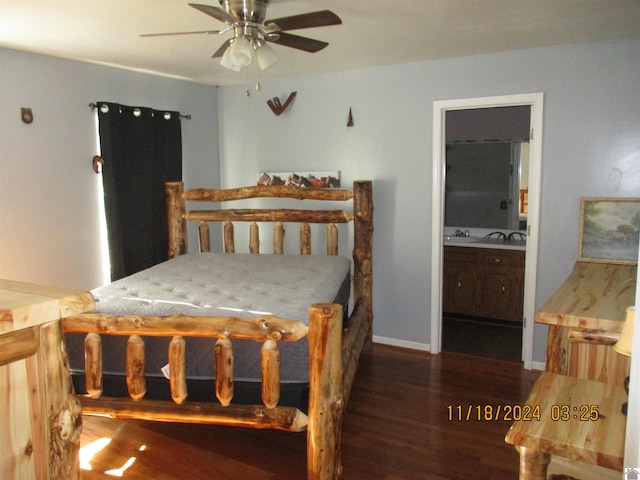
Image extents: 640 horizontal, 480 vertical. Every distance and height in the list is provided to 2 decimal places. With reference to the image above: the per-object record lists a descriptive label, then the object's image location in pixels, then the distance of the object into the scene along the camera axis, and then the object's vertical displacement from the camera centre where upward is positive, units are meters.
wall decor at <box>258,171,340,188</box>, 4.25 +0.05
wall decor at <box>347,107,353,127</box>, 4.11 +0.55
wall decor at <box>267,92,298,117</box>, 4.34 +0.73
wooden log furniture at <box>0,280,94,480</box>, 0.89 -0.37
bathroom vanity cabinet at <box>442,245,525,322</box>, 4.50 -0.94
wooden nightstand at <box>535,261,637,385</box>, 1.94 -0.58
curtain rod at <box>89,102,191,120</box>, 3.66 +0.60
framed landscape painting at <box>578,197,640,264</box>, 3.19 -0.31
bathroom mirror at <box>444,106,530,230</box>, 4.95 +0.17
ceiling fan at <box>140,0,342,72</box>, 2.08 +0.71
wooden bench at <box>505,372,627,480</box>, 1.46 -0.78
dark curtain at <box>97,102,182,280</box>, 3.78 +0.07
